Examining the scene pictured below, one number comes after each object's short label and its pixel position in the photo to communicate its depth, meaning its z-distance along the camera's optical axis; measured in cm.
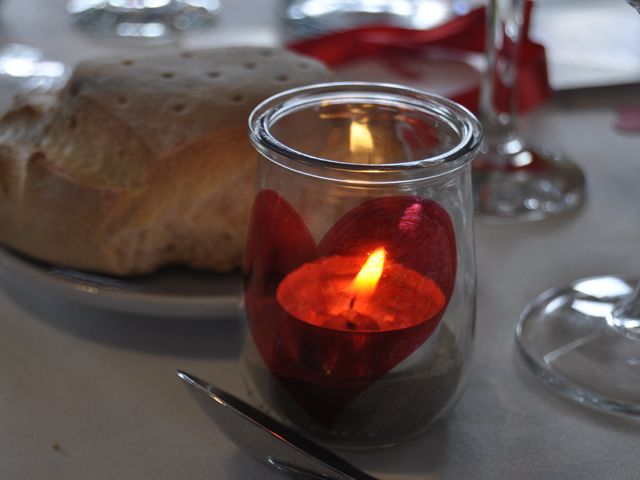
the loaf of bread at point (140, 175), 39
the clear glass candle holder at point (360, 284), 32
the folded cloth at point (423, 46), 56
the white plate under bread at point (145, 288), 38
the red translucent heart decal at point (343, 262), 32
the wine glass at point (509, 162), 47
